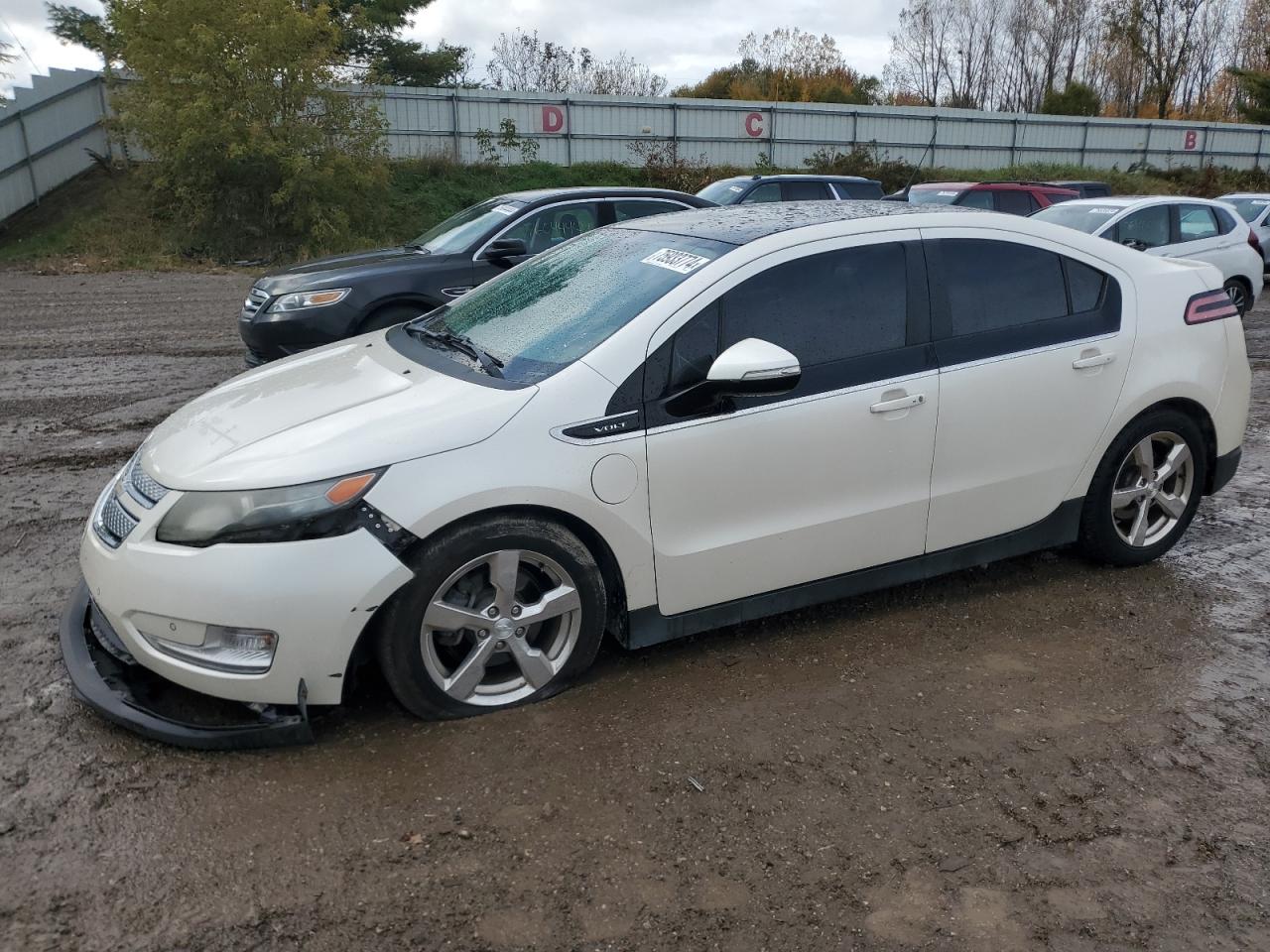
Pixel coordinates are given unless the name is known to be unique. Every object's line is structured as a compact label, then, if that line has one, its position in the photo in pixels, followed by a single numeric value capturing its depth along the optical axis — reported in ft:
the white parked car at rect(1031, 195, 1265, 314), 38.06
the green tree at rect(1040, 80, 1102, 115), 132.36
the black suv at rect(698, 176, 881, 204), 51.55
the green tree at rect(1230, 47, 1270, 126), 143.84
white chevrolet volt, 10.81
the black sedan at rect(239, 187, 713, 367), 27.14
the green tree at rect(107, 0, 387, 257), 63.72
